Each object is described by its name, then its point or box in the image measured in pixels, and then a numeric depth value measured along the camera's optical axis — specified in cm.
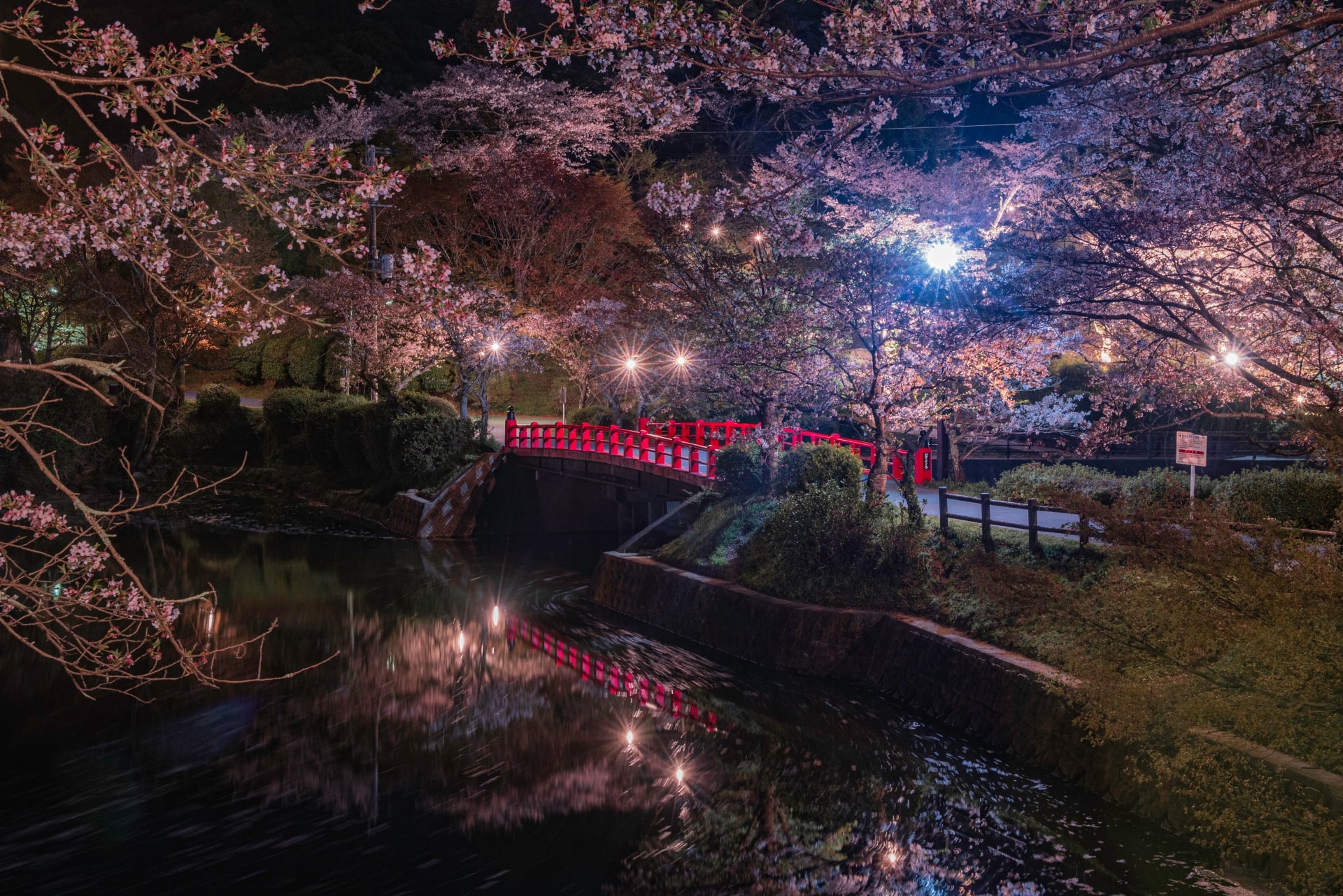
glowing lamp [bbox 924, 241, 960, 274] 1686
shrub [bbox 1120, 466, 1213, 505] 1486
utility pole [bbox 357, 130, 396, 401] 2916
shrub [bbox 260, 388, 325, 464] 3666
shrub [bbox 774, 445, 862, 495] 1777
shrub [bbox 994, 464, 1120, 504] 1666
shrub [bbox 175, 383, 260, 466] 3853
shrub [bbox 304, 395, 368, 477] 3409
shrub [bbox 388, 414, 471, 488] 3062
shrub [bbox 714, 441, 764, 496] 1973
